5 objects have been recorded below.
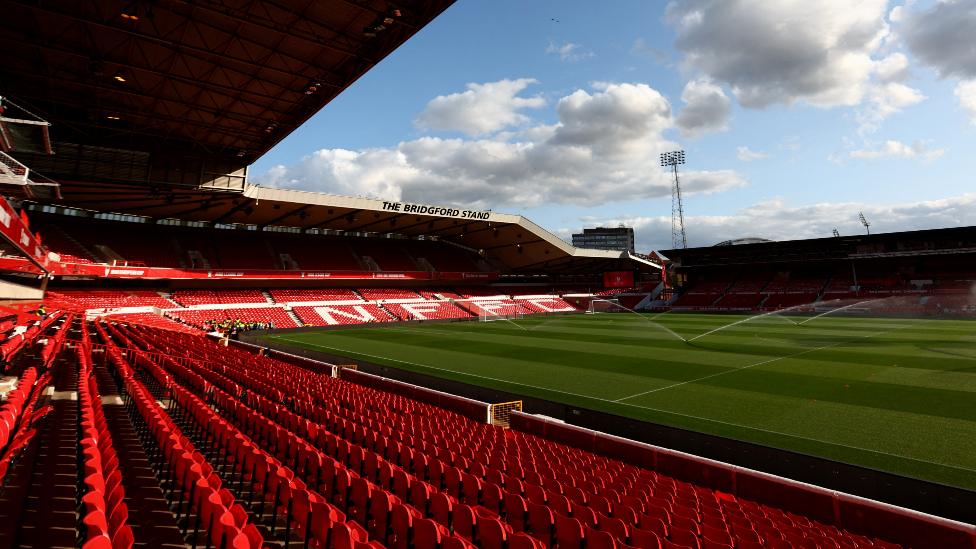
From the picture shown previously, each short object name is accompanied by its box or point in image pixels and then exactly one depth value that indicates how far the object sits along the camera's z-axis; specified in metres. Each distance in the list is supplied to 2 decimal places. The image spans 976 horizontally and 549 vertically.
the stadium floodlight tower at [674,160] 77.31
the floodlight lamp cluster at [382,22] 15.11
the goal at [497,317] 47.40
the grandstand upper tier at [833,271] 43.31
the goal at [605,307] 59.14
